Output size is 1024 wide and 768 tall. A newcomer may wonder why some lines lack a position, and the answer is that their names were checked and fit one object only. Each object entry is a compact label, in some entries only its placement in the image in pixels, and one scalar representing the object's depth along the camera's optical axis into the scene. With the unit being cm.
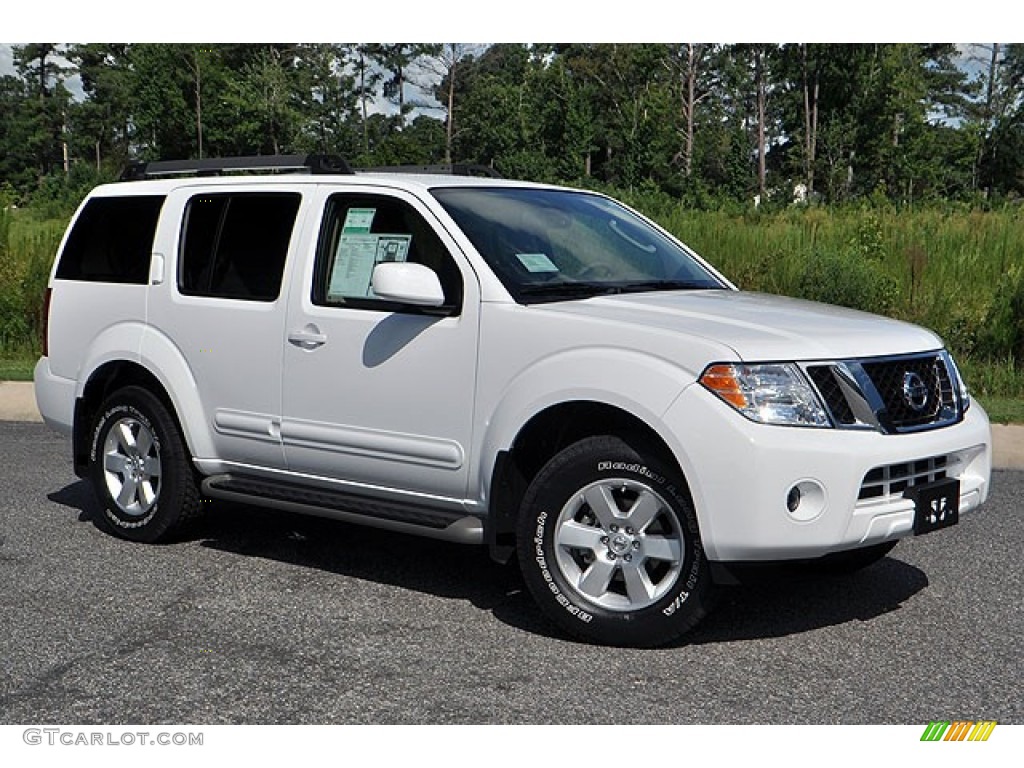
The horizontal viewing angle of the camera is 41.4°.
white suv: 507
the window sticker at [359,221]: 638
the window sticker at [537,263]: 600
